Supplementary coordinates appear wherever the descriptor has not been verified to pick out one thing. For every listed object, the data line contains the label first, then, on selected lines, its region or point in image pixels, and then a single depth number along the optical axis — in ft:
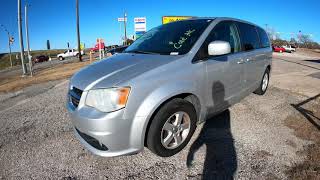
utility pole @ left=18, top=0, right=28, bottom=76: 59.16
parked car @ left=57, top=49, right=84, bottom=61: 178.96
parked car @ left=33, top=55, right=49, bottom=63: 176.35
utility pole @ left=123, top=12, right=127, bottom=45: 173.86
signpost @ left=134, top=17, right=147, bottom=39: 87.10
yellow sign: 88.02
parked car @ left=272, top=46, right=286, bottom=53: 167.30
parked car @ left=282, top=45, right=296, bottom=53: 169.41
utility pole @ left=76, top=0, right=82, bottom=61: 101.16
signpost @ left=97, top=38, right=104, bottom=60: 70.00
